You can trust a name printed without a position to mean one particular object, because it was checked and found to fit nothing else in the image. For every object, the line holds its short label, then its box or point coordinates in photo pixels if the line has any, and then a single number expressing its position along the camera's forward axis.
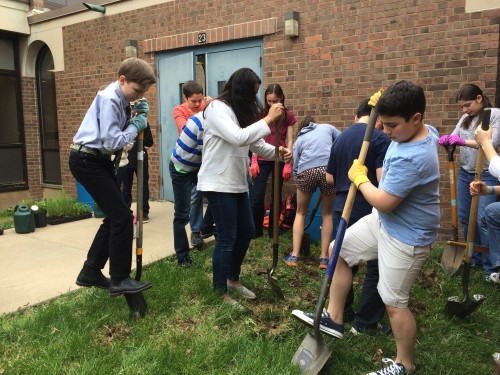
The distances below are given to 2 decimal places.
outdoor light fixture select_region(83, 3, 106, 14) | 8.24
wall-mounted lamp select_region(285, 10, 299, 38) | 6.16
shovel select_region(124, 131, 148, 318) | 3.34
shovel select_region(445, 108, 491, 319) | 3.45
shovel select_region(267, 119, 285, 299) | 3.66
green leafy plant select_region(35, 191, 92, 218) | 6.74
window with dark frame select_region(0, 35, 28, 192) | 10.11
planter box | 6.69
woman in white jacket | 3.28
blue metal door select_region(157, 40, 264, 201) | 6.93
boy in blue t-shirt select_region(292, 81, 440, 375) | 2.38
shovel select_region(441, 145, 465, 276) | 4.41
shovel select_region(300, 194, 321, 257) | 5.04
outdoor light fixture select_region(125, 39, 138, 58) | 8.02
